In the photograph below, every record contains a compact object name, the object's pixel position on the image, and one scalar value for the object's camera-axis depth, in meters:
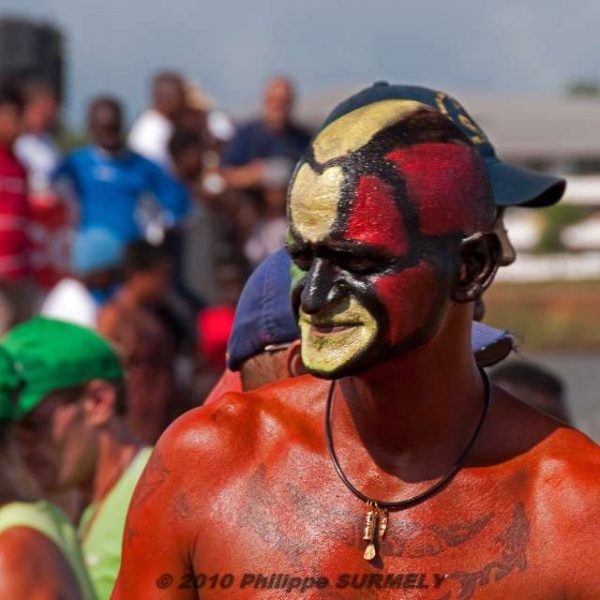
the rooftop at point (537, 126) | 62.78
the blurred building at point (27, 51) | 14.01
